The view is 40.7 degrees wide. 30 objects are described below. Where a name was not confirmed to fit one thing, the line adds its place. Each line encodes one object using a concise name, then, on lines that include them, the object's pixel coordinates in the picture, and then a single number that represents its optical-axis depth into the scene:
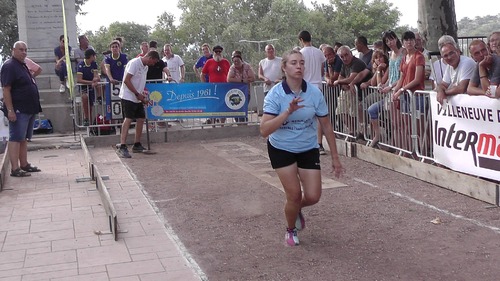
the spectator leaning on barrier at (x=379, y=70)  11.12
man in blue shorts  10.32
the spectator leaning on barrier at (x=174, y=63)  17.23
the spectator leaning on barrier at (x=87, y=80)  14.76
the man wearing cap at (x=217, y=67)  15.91
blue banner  14.59
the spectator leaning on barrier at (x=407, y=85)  9.77
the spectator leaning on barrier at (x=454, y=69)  8.55
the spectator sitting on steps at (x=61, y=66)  16.77
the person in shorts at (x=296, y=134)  6.07
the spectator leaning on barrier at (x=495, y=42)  8.37
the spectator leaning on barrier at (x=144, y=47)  16.87
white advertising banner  7.83
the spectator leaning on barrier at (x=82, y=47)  17.08
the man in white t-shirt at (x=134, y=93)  12.23
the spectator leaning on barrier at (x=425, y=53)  10.56
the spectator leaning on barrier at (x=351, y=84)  11.65
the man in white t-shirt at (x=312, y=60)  11.86
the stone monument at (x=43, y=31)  17.89
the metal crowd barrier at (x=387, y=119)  9.54
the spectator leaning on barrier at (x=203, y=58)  17.95
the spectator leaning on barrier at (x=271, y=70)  14.71
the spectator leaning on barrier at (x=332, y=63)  12.21
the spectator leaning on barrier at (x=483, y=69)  7.96
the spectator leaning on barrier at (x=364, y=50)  12.26
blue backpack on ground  16.41
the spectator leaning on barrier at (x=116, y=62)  14.87
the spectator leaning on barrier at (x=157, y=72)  14.87
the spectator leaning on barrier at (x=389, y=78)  10.50
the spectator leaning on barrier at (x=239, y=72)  15.09
